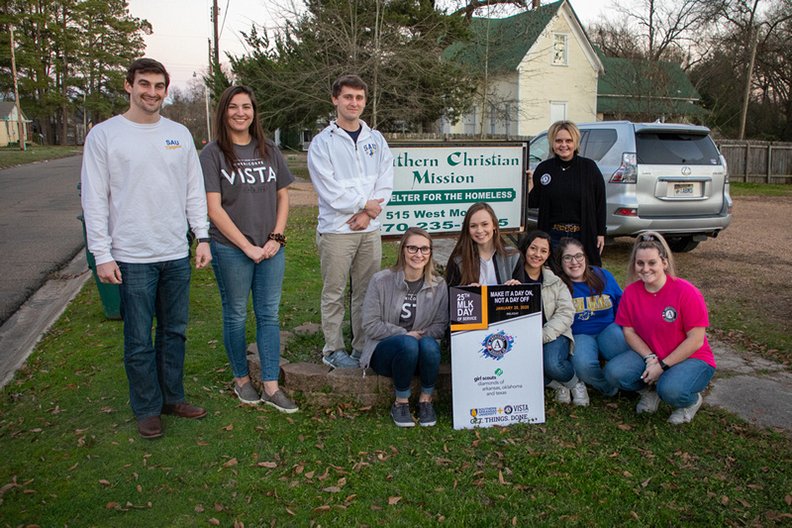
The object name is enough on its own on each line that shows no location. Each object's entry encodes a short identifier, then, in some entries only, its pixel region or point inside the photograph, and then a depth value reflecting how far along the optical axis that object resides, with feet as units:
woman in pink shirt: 12.75
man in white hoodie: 13.76
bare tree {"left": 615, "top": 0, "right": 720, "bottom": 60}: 112.88
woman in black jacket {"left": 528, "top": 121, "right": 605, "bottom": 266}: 16.43
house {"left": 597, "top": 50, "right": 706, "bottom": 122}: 90.89
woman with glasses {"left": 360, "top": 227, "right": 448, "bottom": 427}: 13.19
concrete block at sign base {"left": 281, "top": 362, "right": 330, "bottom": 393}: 14.21
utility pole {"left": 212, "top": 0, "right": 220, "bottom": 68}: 90.17
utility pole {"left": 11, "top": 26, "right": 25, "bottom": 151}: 157.04
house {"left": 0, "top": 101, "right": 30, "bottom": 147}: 208.03
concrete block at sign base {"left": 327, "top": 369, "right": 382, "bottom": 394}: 14.07
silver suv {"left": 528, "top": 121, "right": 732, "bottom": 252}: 27.94
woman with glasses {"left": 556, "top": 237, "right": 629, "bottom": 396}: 14.29
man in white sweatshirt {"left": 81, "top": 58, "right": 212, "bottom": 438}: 11.37
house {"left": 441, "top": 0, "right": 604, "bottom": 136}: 102.28
